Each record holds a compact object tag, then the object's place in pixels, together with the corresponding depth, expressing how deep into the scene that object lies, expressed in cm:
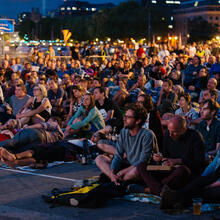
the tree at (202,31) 10344
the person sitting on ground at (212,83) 1120
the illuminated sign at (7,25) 4067
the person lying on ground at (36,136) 882
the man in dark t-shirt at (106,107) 1051
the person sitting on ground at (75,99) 1148
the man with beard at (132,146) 659
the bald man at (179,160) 607
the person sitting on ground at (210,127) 744
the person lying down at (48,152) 846
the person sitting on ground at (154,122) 838
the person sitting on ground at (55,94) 1311
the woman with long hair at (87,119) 968
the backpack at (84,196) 596
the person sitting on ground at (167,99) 1066
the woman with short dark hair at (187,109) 929
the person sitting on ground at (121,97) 1281
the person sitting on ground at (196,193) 575
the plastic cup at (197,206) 561
